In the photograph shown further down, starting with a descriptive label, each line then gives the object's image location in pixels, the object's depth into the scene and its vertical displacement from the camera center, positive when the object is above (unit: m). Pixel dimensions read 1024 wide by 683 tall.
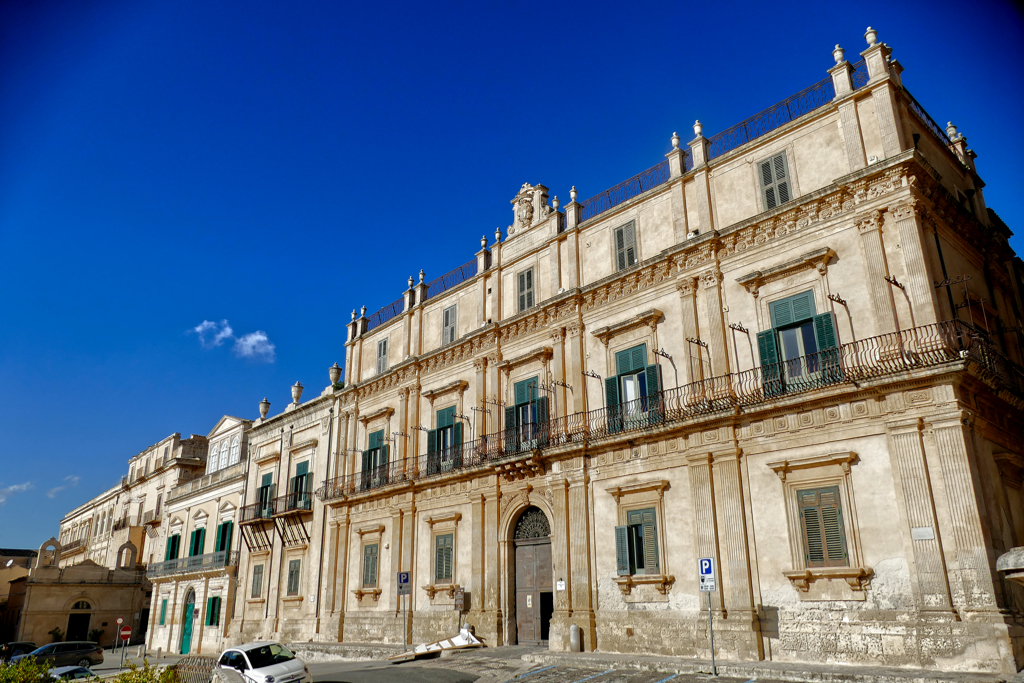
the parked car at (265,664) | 15.50 -1.57
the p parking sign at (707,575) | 14.51 +0.10
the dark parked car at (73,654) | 32.04 -2.64
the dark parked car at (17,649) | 34.38 -2.53
